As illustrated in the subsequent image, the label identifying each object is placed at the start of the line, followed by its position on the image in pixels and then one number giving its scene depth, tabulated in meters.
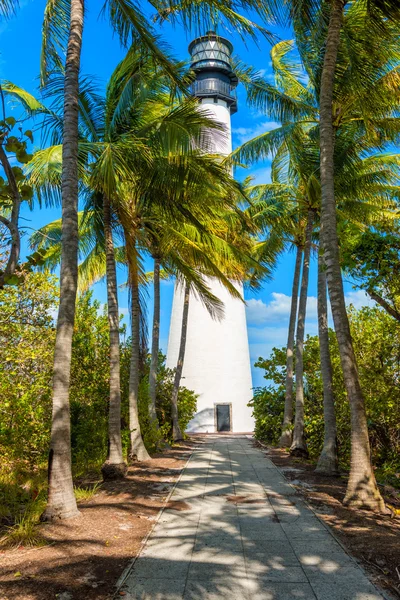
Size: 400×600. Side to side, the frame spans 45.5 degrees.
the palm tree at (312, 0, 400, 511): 7.22
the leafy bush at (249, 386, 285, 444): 17.56
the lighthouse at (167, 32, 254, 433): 23.83
